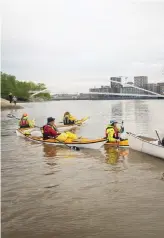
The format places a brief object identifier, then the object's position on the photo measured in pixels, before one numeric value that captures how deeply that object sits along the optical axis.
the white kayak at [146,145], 5.08
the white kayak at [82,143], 5.88
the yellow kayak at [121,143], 6.16
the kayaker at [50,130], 6.55
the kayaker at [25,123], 8.94
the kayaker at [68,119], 9.94
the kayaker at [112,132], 6.12
